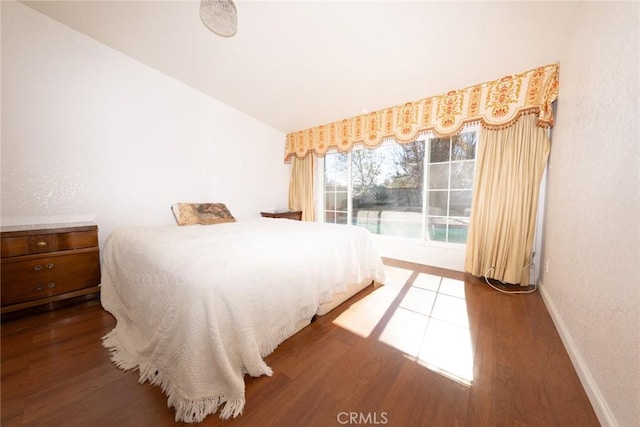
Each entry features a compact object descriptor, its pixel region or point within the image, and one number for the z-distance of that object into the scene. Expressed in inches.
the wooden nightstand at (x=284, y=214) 144.1
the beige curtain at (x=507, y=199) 85.7
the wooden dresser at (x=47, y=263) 65.7
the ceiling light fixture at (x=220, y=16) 56.2
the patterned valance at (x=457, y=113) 81.2
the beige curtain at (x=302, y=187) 155.7
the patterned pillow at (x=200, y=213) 98.7
